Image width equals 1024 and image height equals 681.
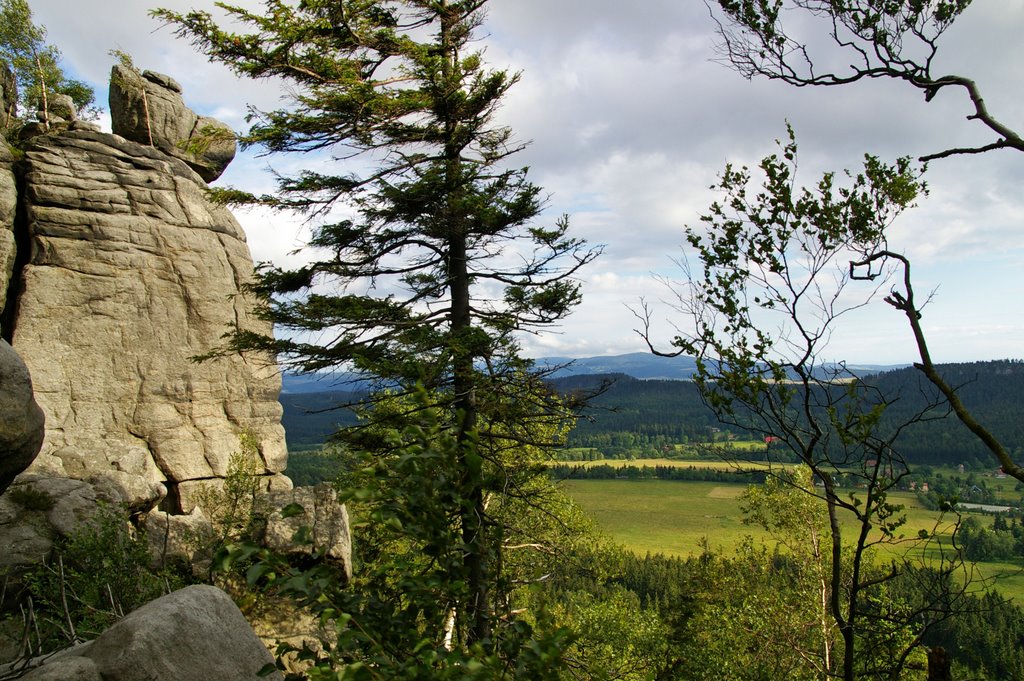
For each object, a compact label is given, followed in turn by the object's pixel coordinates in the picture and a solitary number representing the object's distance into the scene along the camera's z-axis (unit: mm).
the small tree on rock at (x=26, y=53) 29297
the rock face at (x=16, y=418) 6203
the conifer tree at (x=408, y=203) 11750
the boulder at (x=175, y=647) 4172
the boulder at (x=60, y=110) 25234
